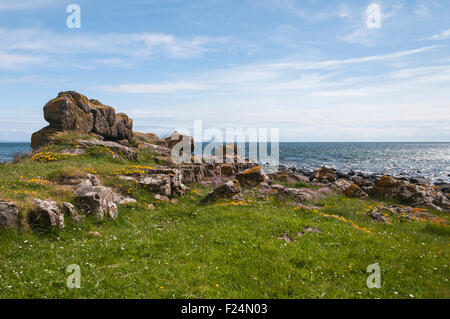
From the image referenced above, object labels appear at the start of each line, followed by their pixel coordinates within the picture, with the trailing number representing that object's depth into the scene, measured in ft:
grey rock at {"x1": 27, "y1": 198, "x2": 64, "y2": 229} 38.32
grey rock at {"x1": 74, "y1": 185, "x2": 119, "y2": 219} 46.19
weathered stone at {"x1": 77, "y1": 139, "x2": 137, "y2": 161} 103.09
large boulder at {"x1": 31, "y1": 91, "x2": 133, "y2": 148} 111.65
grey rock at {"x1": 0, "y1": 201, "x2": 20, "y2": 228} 35.35
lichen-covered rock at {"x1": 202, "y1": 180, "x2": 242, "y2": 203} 68.96
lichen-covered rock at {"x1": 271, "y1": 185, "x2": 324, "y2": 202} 72.43
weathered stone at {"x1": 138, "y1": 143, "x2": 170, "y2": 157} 142.40
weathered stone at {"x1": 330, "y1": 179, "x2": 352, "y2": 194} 100.63
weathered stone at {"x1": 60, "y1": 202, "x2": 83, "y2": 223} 42.30
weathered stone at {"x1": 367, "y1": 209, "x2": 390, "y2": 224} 59.00
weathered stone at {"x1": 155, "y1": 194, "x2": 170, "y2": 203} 63.82
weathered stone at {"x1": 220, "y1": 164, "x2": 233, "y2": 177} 121.90
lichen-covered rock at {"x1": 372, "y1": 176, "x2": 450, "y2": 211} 82.99
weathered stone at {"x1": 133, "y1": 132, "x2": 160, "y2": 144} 171.99
